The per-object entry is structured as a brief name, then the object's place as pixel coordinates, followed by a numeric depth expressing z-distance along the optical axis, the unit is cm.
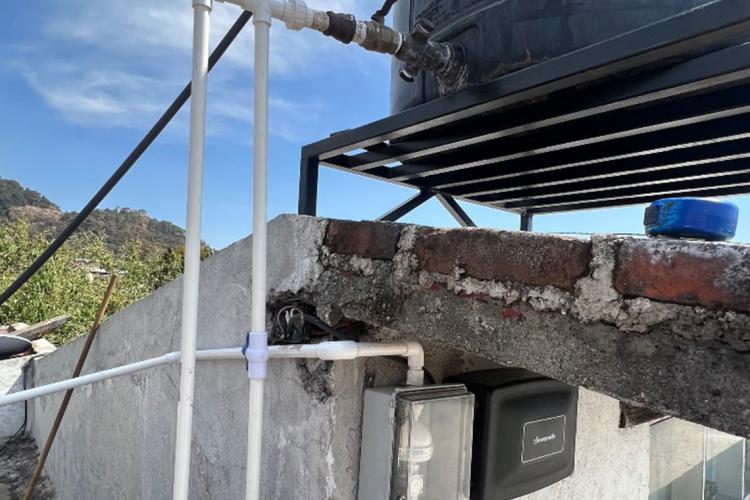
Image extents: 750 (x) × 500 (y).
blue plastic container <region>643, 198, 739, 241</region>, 86
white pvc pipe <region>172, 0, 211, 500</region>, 108
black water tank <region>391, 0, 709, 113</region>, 137
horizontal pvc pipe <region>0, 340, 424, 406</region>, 124
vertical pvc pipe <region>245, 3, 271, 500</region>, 115
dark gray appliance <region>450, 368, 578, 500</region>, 141
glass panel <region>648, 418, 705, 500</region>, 255
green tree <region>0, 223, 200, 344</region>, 819
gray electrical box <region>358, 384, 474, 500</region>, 124
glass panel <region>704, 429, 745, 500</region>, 310
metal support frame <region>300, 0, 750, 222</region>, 105
